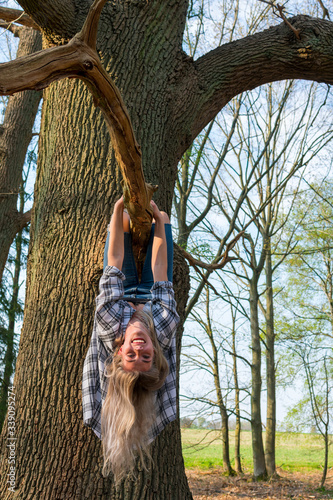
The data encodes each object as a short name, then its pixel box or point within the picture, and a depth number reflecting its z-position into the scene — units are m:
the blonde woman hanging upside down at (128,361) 2.84
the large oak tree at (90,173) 3.04
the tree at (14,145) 7.29
